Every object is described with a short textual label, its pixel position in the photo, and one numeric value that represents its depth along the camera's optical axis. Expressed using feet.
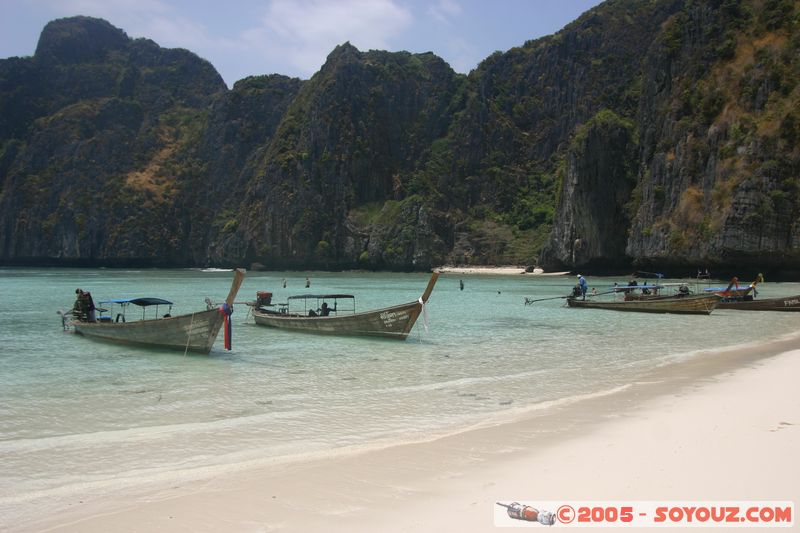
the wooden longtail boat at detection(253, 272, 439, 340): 69.56
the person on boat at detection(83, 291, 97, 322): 76.07
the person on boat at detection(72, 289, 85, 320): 77.10
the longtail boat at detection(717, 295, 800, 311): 107.14
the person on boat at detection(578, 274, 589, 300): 121.39
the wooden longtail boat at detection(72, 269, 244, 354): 58.65
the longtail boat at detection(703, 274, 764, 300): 111.45
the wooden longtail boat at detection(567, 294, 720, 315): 101.09
